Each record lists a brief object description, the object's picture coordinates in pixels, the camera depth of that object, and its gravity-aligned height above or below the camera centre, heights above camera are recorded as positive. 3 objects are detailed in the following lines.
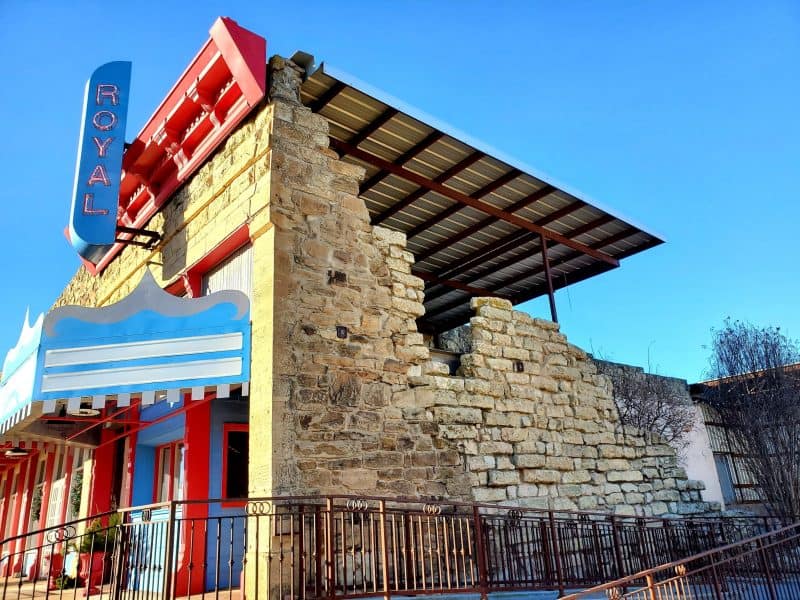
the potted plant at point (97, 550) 9.22 -0.04
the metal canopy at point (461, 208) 8.48 +5.16
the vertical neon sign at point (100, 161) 8.58 +5.25
